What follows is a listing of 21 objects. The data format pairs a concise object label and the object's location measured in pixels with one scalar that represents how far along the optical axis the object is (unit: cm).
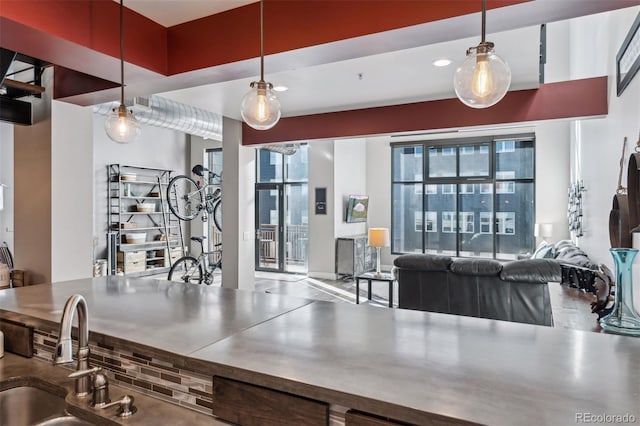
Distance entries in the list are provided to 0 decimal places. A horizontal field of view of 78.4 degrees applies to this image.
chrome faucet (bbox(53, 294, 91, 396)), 121
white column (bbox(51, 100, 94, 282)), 353
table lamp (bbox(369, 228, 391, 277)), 611
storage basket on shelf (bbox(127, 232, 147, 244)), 841
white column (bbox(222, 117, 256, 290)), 572
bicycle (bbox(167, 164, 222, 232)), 826
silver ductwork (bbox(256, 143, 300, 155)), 817
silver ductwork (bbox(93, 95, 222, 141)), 558
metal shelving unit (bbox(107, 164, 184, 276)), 817
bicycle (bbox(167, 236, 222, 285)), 666
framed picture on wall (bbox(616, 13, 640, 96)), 238
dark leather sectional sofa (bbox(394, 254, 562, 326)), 393
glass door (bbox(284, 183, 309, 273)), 950
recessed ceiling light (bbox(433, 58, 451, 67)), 342
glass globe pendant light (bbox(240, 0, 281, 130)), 212
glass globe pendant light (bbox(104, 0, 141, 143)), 249
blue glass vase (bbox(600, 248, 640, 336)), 179
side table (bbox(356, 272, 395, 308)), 546
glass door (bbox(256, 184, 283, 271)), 972
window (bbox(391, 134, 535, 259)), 858
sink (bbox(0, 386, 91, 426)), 155
